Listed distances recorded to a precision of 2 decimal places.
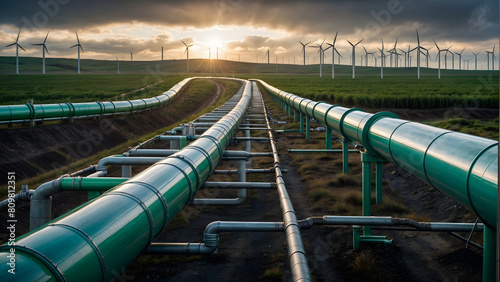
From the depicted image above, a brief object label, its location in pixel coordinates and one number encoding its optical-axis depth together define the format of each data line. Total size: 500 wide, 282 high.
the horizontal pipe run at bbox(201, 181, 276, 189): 9.95
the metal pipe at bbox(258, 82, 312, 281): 4.80
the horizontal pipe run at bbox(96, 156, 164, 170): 10.24
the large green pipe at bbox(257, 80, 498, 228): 4.78
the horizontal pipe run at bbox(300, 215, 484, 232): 6.96
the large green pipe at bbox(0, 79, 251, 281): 3.59
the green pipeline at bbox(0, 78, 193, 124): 23.41
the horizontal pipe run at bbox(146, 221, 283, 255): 6.57
